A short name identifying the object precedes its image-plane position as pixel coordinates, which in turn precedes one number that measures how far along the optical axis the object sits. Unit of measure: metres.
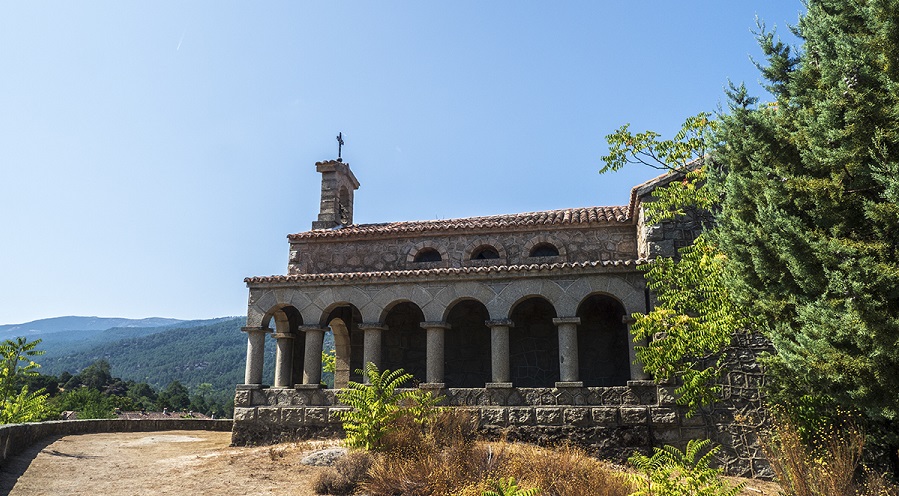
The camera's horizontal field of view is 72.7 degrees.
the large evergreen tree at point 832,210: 5.61
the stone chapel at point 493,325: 11.65
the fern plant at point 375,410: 9.48
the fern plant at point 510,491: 6.00
